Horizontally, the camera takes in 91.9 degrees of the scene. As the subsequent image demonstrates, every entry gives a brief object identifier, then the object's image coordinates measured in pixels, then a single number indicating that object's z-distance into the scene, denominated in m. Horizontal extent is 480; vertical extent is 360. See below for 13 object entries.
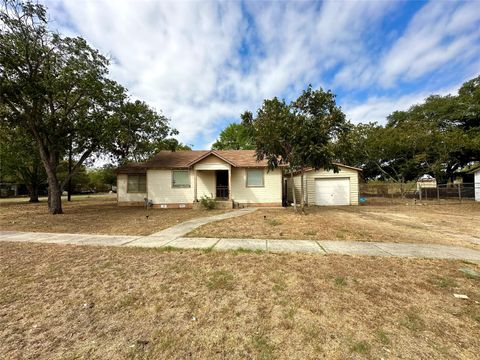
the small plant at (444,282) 3.79
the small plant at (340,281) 3.81
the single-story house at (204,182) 15.34
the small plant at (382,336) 2.45
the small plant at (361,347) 2.32
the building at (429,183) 38.21
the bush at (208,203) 14.47
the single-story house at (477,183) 20.58
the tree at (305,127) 10.47
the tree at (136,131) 13.85
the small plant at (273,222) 8.88
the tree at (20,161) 14.72
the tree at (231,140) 35.88
